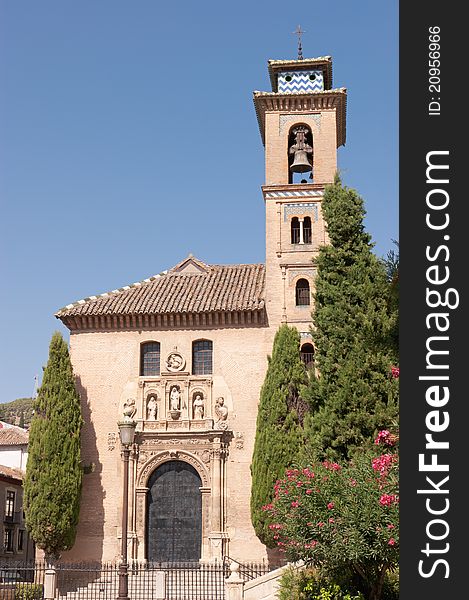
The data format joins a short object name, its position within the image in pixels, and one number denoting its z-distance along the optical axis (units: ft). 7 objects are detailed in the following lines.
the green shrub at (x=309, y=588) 58.03
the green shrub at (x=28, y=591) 82.12
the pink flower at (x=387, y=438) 53.11
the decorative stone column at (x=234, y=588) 71.36
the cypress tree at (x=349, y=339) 72.74
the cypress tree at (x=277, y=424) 89.30
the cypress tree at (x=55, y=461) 92.12
